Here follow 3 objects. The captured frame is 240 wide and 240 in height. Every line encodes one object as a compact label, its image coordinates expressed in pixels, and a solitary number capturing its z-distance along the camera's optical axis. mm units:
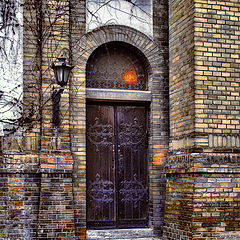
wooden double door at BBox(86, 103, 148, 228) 8750
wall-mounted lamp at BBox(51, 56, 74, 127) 7324
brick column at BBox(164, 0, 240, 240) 7758
